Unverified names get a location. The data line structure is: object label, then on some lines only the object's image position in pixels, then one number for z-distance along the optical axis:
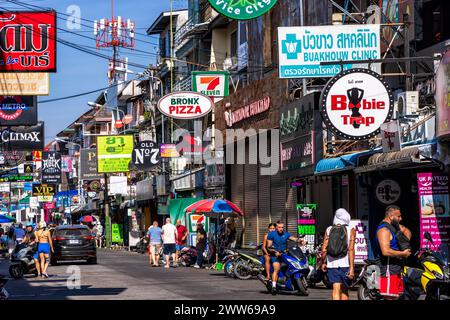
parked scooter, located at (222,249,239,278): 28.62
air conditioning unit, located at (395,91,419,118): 24.29
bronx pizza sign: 37.12
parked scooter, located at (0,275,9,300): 17.64
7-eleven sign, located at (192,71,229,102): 39.09
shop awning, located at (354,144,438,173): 20.47
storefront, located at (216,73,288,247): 36.06
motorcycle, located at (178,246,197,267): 38.22
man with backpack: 16.34
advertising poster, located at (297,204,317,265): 27.13
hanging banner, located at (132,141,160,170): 56.19
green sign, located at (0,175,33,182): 75.63
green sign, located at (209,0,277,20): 23.69
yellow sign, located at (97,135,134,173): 66.06
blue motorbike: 21.62
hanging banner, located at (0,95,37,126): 38.53
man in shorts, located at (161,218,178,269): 36.53
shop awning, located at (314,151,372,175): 25.16
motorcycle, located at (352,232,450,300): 15.50
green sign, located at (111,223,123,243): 67.81
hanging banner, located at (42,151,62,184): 85.56
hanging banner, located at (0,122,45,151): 55.88
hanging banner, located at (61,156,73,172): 105.12
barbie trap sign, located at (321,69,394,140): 24.70
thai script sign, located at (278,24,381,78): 27.17
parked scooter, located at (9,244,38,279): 29.70
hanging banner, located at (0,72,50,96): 31.09
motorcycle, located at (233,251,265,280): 28.03
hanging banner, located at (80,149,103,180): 76.50
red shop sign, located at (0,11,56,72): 29.62
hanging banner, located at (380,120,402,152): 22.94
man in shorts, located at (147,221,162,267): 37.91
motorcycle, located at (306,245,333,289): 23.53
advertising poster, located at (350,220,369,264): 23.45
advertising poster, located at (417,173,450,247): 18.89
